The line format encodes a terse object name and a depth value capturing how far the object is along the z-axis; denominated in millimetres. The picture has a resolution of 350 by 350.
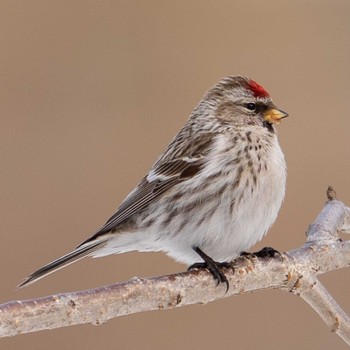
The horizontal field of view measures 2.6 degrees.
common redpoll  2995
